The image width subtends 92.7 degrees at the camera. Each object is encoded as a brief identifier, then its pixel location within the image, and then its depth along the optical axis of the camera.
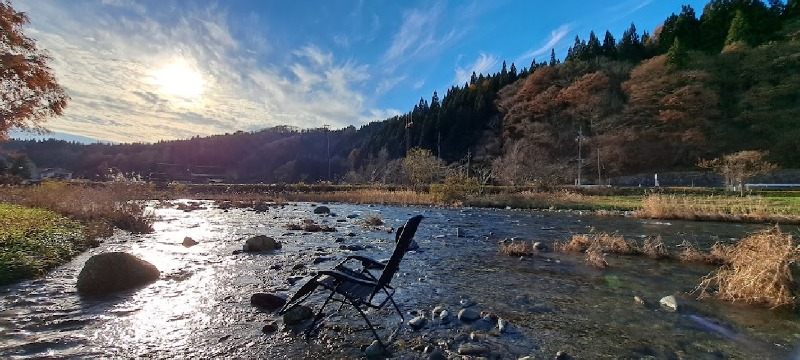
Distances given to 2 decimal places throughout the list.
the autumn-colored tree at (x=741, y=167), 34.66
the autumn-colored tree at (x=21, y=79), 17.19
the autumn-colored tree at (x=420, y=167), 47.53
